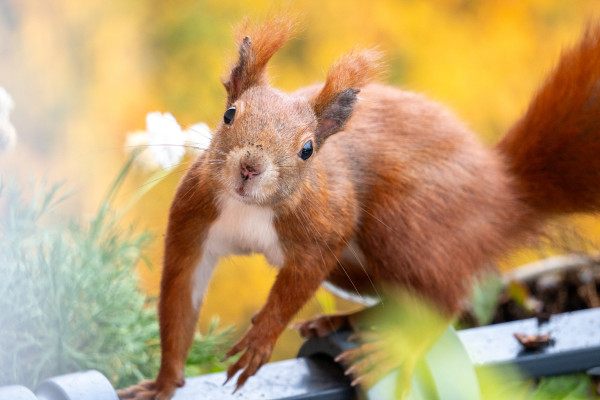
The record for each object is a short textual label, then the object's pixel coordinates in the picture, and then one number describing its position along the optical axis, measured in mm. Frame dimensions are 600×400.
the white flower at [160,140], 2418
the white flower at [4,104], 2399
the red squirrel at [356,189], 2373
